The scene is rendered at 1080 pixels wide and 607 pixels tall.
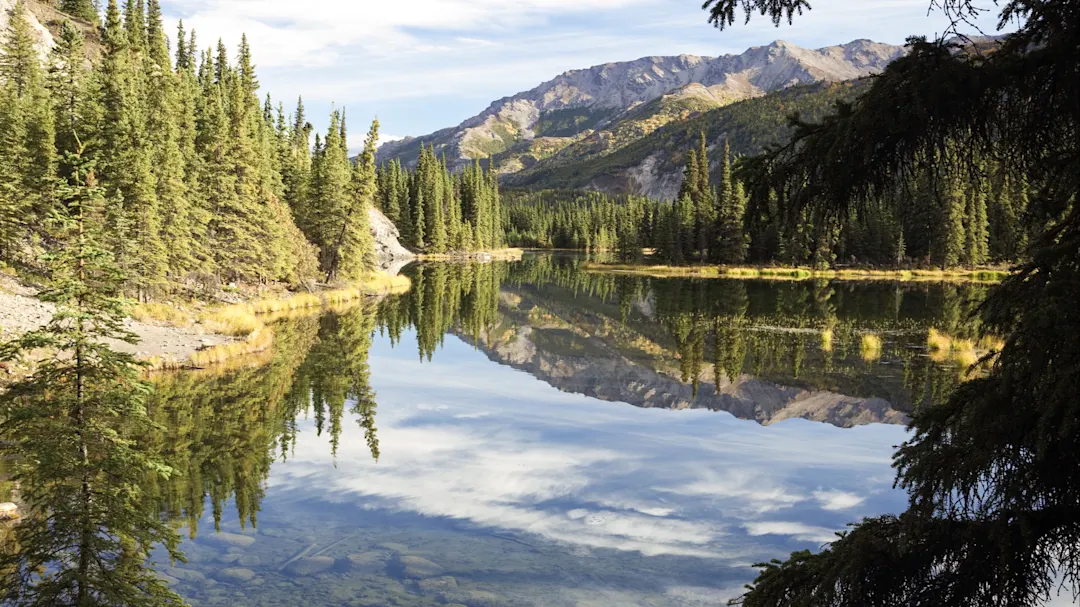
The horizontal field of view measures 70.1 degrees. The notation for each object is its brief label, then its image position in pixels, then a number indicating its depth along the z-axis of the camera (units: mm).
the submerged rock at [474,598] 12962
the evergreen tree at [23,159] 41594
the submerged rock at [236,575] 13711
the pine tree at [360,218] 67938
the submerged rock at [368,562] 14398
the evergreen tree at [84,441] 10367
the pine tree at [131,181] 39562
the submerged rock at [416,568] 14141
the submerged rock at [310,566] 14180
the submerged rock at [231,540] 15312
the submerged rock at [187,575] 13664
